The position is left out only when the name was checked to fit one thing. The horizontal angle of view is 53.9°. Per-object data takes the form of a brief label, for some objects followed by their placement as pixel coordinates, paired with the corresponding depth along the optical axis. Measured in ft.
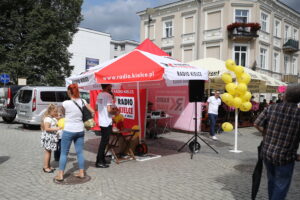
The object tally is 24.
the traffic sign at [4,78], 65.36
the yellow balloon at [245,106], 27.70
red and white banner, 27.96
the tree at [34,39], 75.82
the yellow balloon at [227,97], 27.55
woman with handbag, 16.94
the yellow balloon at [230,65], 28.02
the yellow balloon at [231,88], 27.68
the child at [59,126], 19.15
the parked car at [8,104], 45.96
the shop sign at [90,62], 153.40
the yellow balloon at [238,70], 27.91
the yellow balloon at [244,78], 27.73
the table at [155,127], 35.43
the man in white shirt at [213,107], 35.12
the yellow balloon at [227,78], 29.05
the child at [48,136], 19.31
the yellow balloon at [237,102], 27.22
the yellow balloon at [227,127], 28.32
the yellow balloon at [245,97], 27.73
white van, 39.14
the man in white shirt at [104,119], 20.52
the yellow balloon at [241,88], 27.27
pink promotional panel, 31.30
